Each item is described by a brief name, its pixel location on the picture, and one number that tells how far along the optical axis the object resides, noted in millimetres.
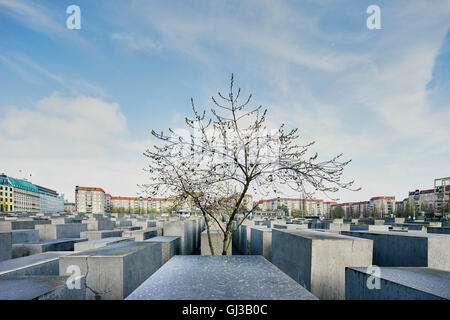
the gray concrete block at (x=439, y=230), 11939
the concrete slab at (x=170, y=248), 7637
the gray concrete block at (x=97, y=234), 10555
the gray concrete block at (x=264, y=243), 9272
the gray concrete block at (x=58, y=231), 11750
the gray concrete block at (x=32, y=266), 4561
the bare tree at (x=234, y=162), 4789
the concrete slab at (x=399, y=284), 2279
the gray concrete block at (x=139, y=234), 10609
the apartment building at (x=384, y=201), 151125
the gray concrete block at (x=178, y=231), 11555
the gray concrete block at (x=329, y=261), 4586
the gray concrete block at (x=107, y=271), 4219
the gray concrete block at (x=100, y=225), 15356
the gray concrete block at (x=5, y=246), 6539
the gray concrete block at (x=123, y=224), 18791
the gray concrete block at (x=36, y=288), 2141
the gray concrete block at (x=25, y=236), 9359
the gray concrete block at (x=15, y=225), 12117
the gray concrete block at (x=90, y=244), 7786
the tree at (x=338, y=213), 70438
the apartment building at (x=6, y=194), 94875
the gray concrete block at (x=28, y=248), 8594
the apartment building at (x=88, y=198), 147625
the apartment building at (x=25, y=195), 106150
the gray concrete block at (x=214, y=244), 10422
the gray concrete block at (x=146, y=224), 18378
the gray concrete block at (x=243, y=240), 13103
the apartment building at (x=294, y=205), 166525
